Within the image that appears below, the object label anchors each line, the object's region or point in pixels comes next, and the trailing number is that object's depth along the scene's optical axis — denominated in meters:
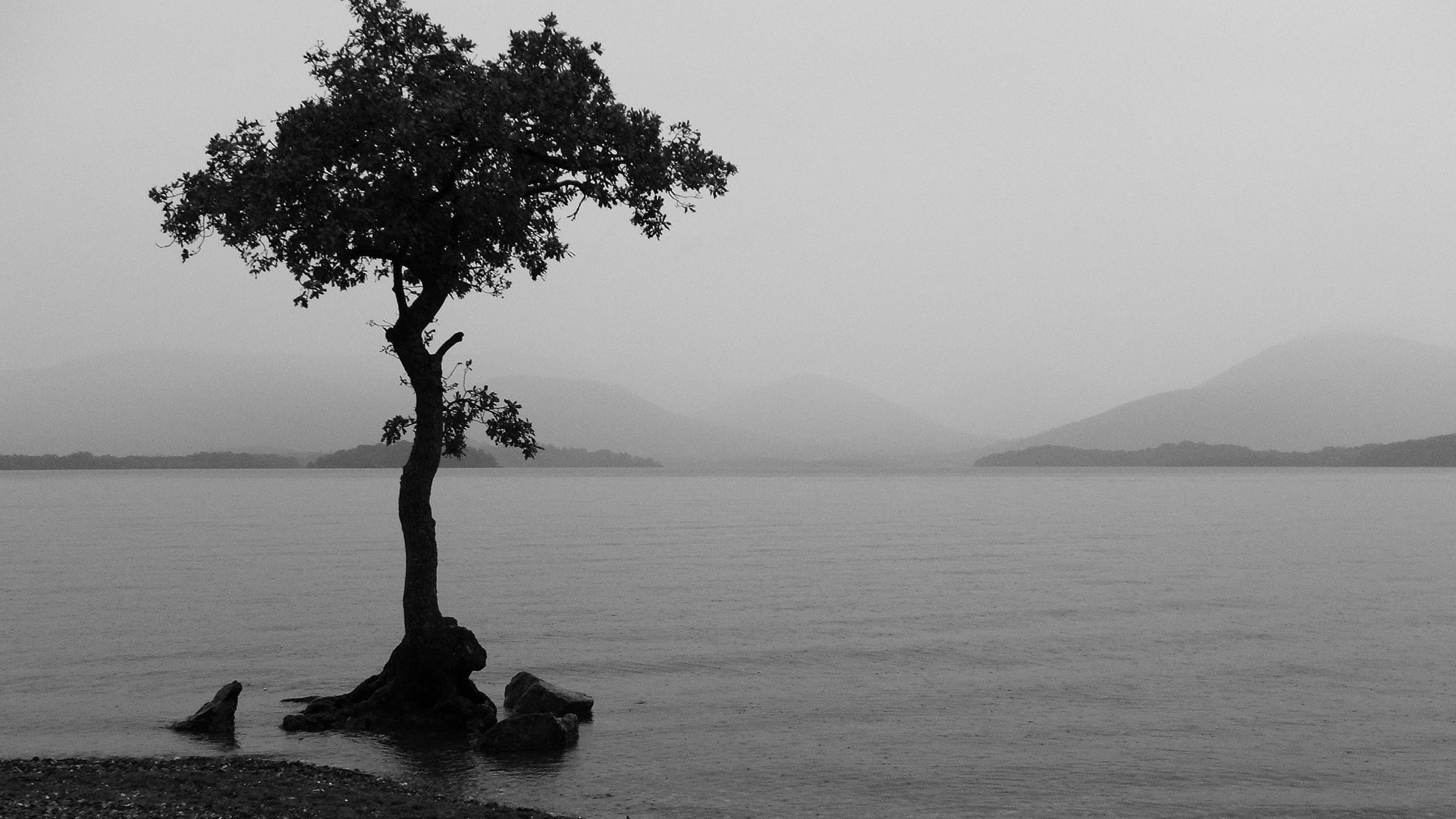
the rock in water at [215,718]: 22.25
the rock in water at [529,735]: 21.25
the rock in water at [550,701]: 23.20
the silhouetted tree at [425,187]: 20.44
